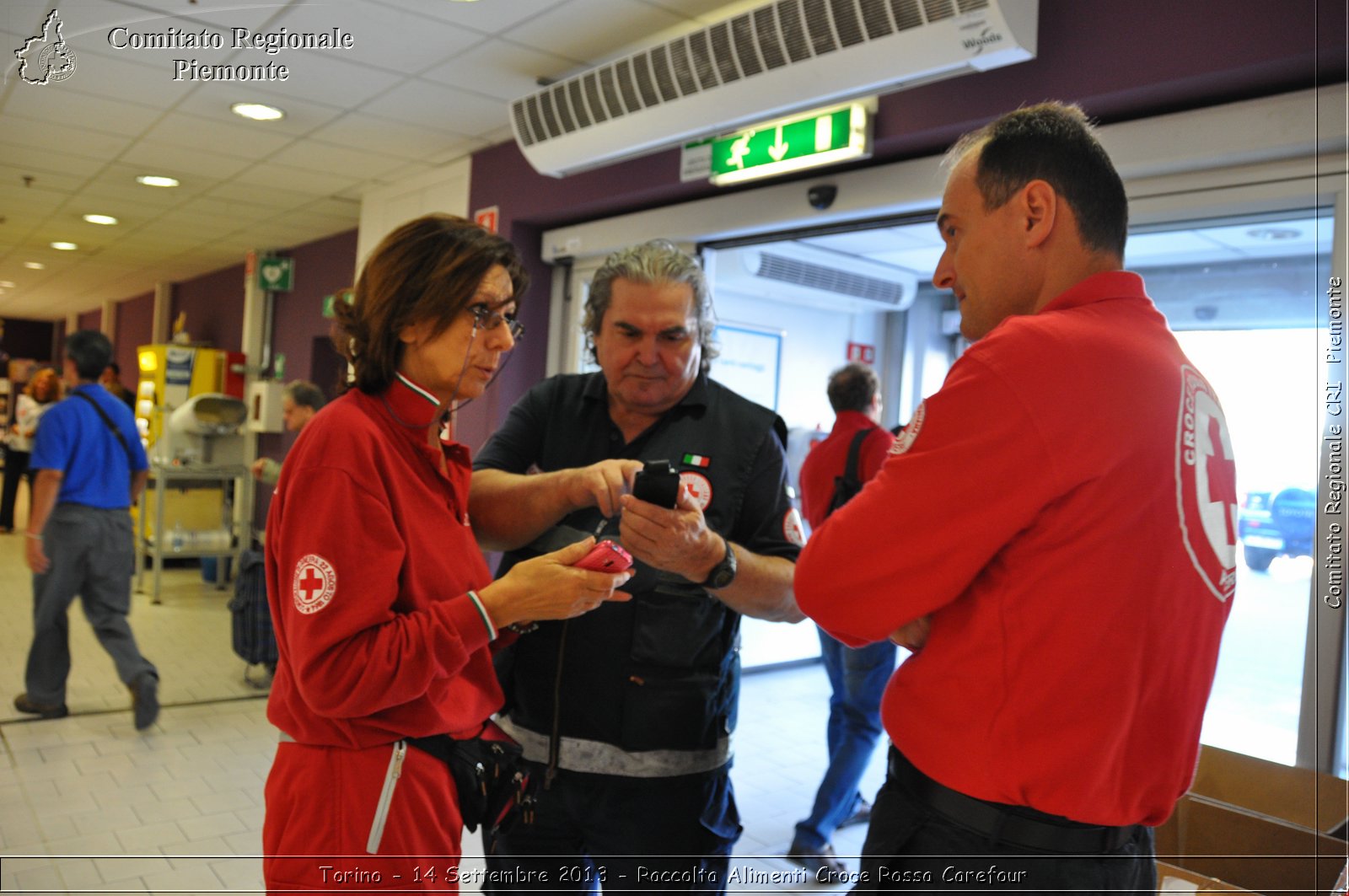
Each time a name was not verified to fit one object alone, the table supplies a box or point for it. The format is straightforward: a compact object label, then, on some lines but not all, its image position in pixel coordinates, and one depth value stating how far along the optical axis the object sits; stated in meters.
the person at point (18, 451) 9.71
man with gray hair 1.57
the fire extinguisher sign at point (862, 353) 6.95
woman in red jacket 1.17
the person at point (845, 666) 3.45
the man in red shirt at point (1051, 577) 1.00
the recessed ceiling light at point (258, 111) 4.53
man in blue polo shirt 4.22
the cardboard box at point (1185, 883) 1.73
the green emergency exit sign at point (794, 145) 3.25
